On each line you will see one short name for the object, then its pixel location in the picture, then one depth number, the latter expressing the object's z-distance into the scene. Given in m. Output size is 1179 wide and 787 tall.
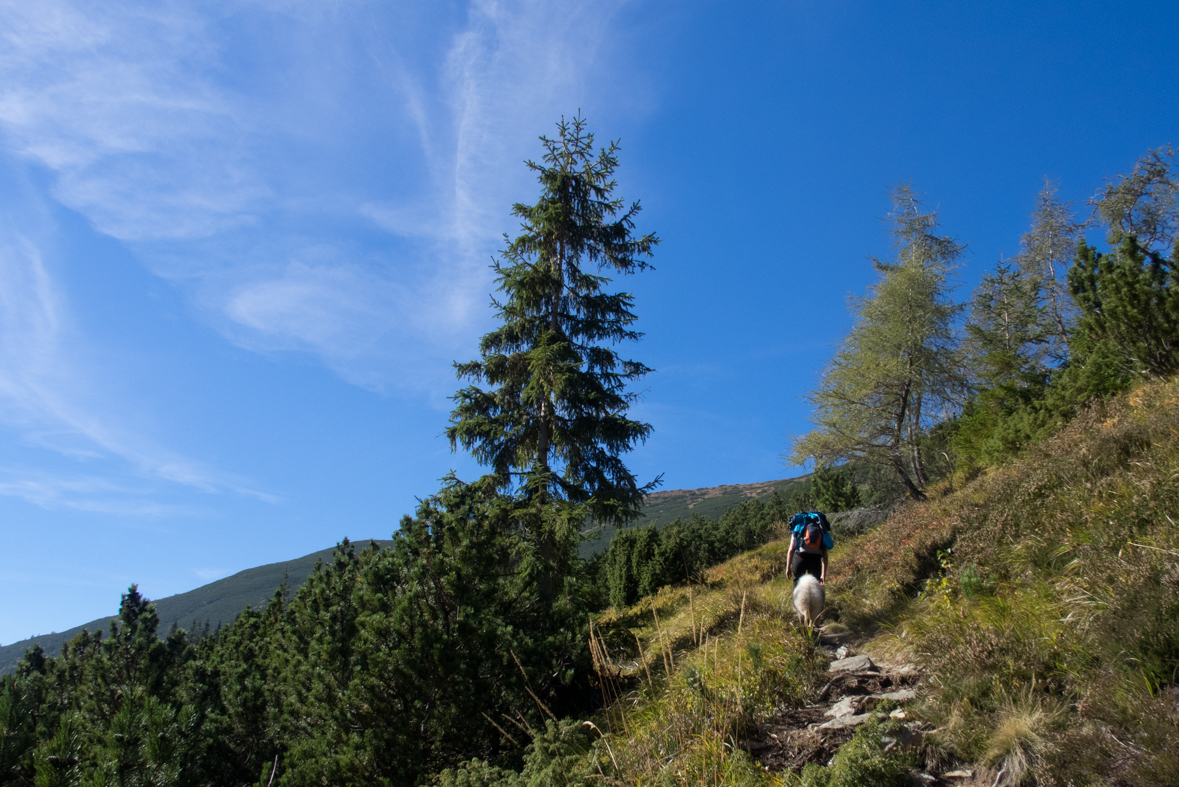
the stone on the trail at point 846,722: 3.87
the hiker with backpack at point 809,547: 7.44
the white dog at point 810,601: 6.69
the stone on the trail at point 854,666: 4.94
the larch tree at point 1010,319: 21.13
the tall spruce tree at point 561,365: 13.16
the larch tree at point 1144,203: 25.03
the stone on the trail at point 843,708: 4.15
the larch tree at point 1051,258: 25.47
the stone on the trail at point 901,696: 4.02
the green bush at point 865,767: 2.99
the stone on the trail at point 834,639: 6.39
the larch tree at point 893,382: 19.27
